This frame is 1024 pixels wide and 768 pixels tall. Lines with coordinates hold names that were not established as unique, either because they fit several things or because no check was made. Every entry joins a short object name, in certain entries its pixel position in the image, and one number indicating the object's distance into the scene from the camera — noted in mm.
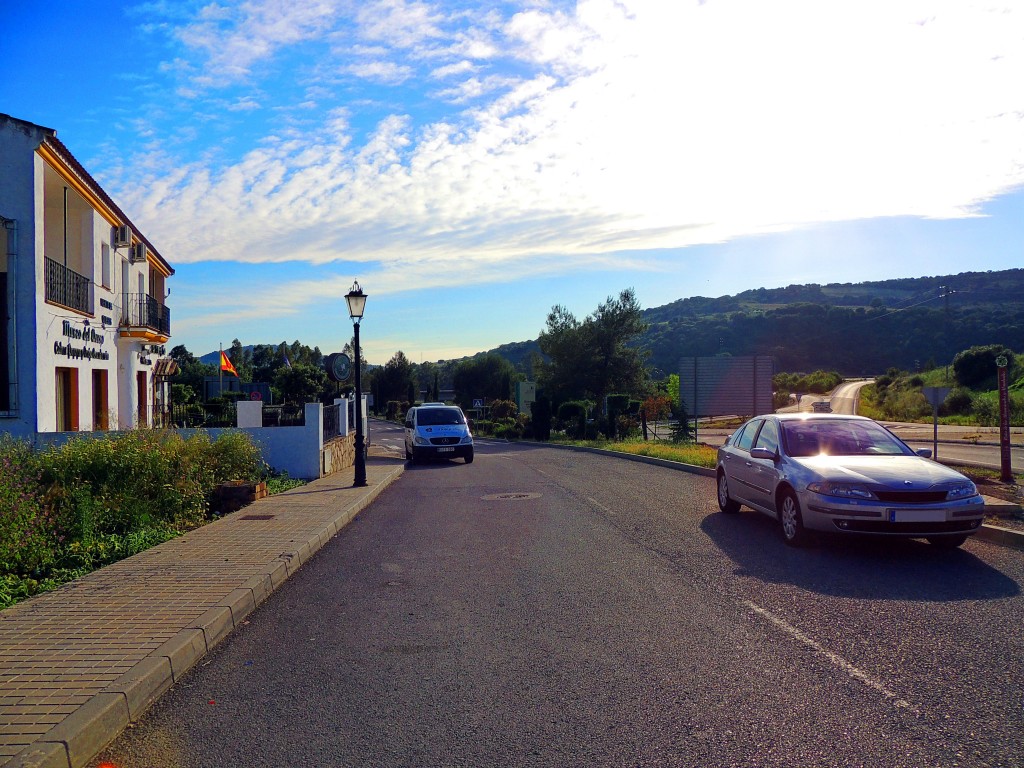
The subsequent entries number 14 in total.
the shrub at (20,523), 7586
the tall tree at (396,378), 86875
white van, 24906
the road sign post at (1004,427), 12867
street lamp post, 16375
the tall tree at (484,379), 76000
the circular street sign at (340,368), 26766
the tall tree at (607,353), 48344
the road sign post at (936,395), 16156
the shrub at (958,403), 47312
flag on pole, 36125
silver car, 8188
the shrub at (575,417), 39469
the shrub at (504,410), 55506
